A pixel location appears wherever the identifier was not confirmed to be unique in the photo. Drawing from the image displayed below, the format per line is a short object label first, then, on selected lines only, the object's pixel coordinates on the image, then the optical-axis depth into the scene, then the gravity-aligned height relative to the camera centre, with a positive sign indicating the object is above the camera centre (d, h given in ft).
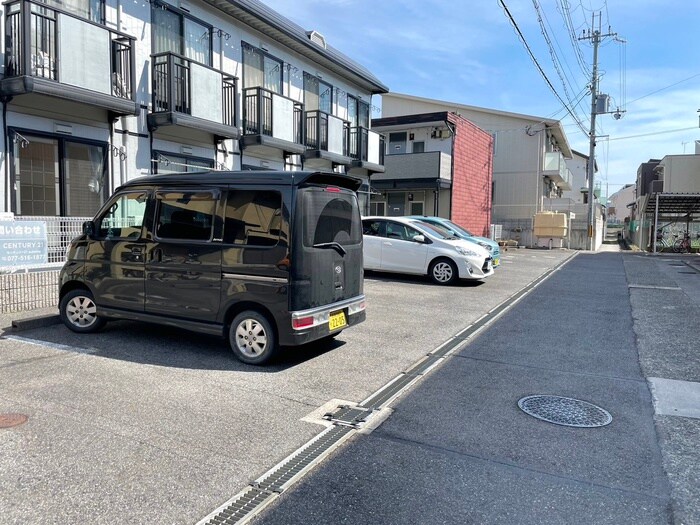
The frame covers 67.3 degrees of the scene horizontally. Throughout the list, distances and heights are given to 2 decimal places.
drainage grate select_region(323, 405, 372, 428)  13.55 -4.93
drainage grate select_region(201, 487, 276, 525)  9.14 -5.04
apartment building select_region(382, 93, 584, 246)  106.22 +15.43
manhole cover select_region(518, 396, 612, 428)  13.83 -4.93
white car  39.67 -1.59
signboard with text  23.73 -0.78
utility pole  99.35 +21.05
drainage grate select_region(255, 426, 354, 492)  10.39 -4.99
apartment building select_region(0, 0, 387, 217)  26.78 +8.46
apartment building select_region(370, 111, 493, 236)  76.28 +9.49
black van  17.52 -1.03
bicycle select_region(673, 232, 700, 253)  93.45 -1.89
